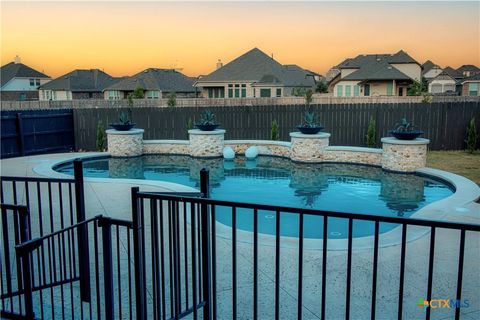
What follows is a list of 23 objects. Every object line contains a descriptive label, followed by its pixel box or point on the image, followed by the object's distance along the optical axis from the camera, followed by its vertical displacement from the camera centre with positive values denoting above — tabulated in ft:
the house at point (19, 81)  155.53 +9.53
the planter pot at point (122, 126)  52.34 -2.61
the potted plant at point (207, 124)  52.37 -2.40
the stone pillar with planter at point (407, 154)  41.19 -4.90
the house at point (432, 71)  199.59 +15.51
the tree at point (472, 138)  55.93 -4.56
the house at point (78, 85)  150.92 +7.09
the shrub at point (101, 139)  58.44 -4.67
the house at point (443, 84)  170.81 +7.81
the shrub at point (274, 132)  60.75 -3.96
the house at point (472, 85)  144.18 +6.23
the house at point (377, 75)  123.85 +8.71
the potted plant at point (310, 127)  48.75 -2.63
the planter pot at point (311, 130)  48.65 -2.96
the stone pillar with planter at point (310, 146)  48.34 -4.77
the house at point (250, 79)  135.33 +8.02
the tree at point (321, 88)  146.92 +5.52
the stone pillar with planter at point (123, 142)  52.08 -4.56
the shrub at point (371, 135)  57.72 -4.22
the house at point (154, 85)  138.62 +6.59
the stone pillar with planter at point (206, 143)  52.11 -4.72
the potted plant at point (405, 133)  42.09 -2.90
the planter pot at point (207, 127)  52.34 -2.76
